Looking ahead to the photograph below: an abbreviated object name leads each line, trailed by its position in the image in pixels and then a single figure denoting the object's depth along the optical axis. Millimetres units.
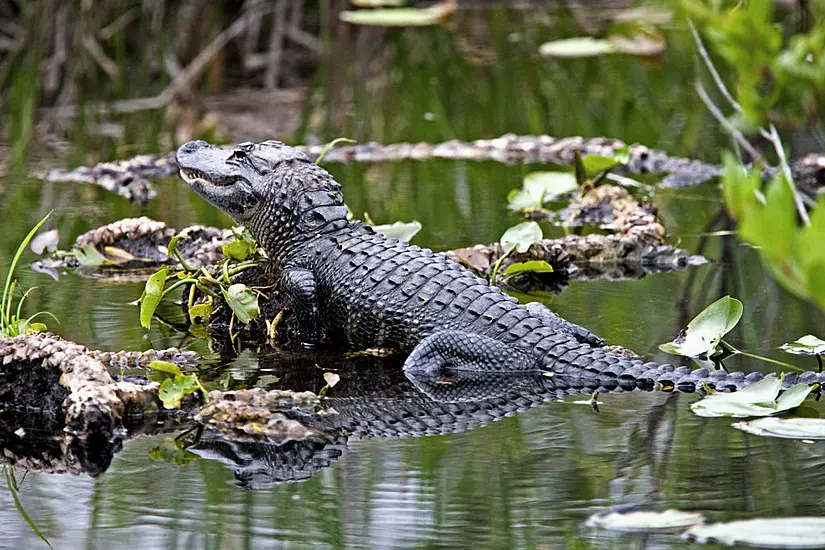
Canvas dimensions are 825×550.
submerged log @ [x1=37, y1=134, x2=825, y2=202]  14023
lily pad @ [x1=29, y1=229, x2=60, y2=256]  11109
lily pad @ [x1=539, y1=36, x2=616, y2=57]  21625
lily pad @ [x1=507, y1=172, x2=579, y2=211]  12125
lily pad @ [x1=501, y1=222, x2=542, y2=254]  9648
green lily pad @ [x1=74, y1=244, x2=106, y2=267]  10758
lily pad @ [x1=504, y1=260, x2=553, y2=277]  9430
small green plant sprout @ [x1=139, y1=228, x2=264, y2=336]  8437
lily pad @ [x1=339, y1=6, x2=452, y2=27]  23516
